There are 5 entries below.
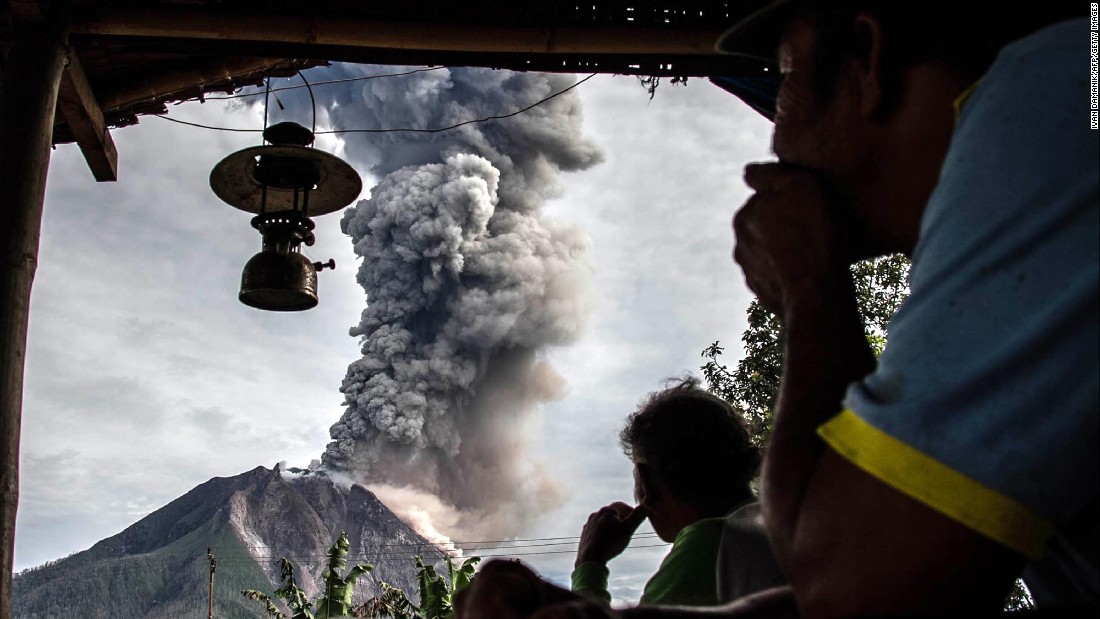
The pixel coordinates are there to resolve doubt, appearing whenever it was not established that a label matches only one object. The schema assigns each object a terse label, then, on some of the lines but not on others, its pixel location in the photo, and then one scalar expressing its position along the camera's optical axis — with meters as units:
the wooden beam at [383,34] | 2.93
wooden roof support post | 2.40
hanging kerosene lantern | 3.00
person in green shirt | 1.77
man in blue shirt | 0.45
